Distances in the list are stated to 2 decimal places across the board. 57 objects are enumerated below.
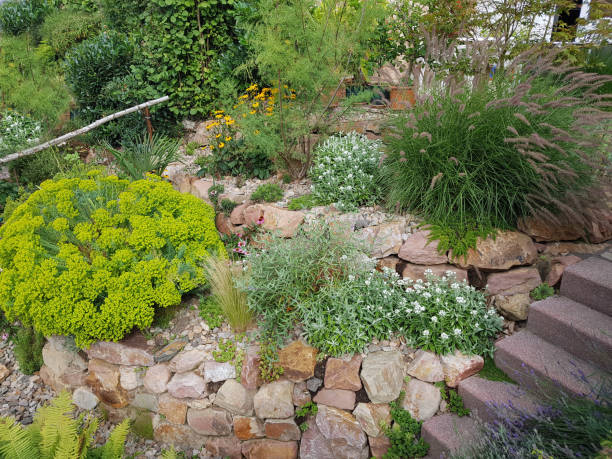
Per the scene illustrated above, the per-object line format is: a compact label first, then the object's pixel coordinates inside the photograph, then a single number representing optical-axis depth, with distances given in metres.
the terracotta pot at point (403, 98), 3.90
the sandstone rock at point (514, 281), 3.40
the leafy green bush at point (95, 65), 6.80
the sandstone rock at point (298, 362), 3.09
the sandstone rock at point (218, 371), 3.26
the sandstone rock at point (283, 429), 3.11
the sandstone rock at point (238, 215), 4.54
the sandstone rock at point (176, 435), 3.42
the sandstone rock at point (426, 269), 3.52
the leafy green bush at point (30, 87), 6.83
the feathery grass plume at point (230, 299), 3.43
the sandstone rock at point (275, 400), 3.10
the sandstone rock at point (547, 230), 3.55
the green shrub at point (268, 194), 4.61
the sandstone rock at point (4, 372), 4.30
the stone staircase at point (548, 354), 2.70
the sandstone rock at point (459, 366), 2.99
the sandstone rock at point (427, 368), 3.01
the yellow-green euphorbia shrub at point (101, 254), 3.30
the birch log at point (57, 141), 5.53
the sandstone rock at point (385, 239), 3.73
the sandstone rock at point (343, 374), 3.01
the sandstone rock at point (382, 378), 2.96
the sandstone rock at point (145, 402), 3.50
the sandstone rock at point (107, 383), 3.58
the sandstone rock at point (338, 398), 3.03
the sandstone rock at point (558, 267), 3.38
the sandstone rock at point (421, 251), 3.57
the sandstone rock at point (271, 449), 3.13
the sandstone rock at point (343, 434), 3.00
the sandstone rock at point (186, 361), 3.35
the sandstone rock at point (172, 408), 3.37
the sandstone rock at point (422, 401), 2.96
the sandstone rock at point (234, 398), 3.18
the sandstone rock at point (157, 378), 3.39
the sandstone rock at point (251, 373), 3.17
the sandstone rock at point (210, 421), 3.26
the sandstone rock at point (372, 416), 2.97
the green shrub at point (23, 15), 9.67
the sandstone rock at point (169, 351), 3.43
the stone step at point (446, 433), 2.71
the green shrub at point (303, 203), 4.40
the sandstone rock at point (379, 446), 2.95
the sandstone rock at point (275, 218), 4.16
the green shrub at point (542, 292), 3.25
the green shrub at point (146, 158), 5.15
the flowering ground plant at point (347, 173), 4.23
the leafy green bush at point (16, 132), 6.18
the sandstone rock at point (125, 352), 3.47
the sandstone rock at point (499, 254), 3.47
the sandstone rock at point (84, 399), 3.79
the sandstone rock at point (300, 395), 3.10
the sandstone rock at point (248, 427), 3.20
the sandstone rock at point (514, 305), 3.24
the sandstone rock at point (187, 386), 3.29
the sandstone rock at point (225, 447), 3.29
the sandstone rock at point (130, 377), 3.50
